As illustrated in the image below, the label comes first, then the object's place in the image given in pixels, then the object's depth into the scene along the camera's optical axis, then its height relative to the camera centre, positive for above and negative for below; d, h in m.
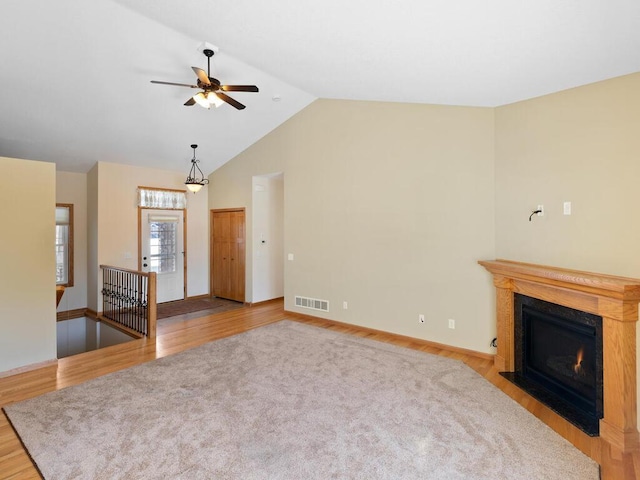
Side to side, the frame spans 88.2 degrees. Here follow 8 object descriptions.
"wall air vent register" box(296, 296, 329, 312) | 5.72 -1.15
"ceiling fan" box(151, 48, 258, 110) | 3.49 +1.63
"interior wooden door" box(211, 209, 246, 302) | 7.16 -0.32
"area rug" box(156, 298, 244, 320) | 6.44 -1.40
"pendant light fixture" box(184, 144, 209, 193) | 6.29 +1.42
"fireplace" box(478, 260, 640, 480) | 2.43 -1.04
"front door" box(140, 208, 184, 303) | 6.84 -0.19
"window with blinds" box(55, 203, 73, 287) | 6.27 -0.07
